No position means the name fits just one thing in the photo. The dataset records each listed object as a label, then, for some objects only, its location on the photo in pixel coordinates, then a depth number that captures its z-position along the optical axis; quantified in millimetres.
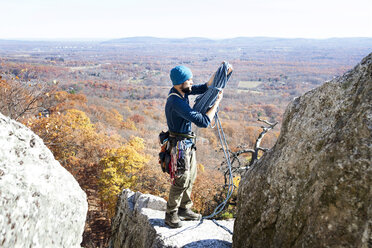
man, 3244
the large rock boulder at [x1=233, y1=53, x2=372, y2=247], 1943
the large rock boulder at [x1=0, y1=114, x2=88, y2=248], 2252
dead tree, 6046
